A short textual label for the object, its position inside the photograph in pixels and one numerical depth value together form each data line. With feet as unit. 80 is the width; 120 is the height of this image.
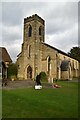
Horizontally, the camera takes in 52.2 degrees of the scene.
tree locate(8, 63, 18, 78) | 56.03
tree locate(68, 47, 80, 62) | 110.79
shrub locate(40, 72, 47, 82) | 48.32
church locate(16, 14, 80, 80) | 61.46
